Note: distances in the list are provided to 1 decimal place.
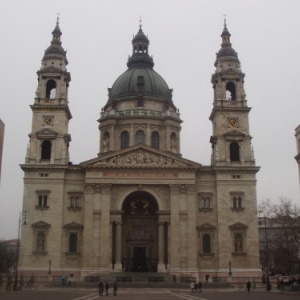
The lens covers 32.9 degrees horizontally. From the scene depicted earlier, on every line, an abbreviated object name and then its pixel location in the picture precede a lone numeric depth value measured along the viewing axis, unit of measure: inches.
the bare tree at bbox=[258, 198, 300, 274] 2042.3
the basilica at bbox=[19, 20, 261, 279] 2305.6
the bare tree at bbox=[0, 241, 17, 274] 4495.6
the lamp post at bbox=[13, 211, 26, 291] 1744.6
